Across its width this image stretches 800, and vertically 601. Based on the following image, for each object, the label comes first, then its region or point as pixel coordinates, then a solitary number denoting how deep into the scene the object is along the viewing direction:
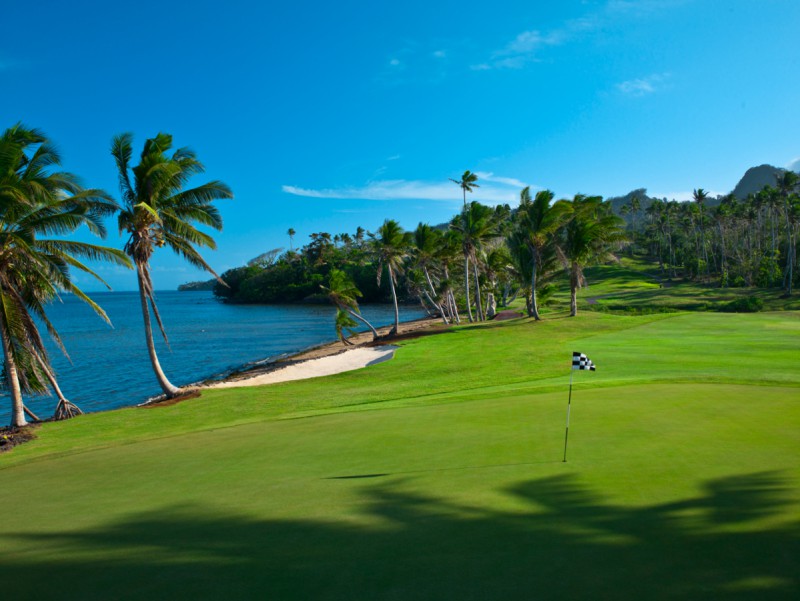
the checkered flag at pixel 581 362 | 8.98
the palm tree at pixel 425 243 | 45.81
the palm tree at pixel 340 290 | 42.31
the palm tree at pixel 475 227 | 41.66
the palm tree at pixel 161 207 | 20.23
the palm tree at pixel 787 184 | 66.56
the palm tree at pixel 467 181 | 50.53
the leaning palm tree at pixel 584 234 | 38.00
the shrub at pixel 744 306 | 42.72
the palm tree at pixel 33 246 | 16.16
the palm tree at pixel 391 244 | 45.34
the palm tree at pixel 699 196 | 94.94
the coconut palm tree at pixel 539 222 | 35.81
